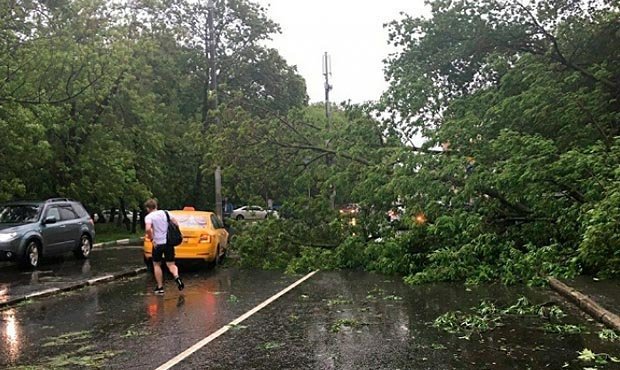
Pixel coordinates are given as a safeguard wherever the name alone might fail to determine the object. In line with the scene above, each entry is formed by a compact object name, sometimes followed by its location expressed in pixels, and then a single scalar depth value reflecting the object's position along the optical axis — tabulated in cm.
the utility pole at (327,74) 3909
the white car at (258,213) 1866
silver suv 1570
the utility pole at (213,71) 3022
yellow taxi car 1595
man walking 1220
